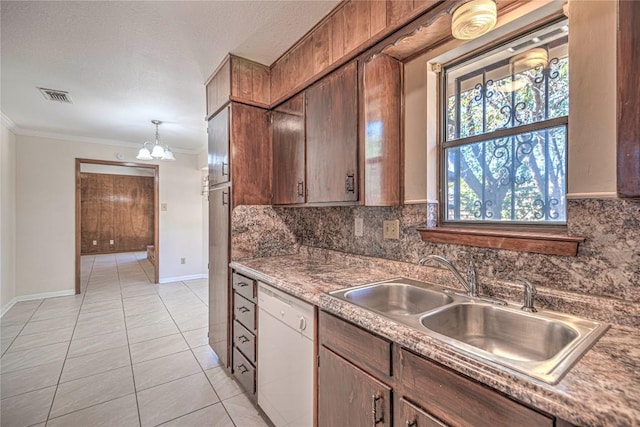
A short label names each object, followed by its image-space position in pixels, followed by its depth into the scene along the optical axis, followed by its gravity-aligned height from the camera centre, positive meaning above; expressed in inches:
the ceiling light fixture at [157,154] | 144.1 +29.3
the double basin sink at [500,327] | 30.2 -16.1
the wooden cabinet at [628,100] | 27.8 +10.6
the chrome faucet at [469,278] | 51.1 -11.9
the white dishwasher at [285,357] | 55.5 -30.8
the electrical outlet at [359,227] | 78.6 -4.4
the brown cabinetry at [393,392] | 29.1 -22.1
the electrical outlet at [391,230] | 68.7 -4.5
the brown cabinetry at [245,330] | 75.5 -32.8
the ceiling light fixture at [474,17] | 46.9 +31.2
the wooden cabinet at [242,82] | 86.5 +39.4
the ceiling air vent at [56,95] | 109.9 +45.5
